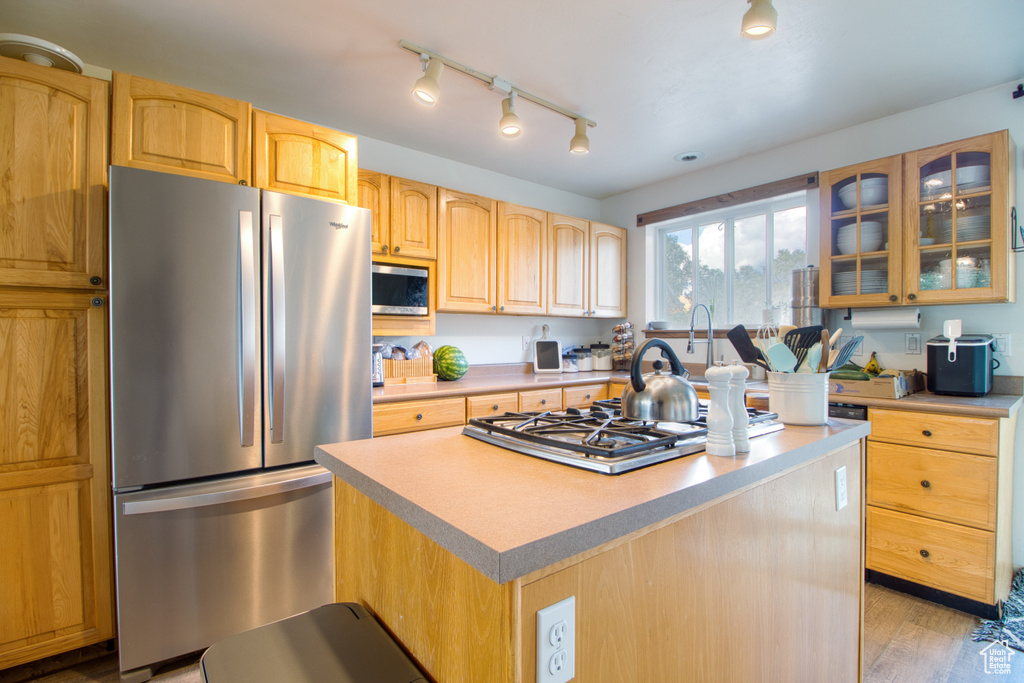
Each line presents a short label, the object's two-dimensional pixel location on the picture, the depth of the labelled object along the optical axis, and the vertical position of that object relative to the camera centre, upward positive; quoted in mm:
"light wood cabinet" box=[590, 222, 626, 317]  3863 +566
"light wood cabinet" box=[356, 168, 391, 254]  2611 +777
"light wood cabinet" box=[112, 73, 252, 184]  1771 +835
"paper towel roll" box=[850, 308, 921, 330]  2490 +96
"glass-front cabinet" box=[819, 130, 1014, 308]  2211 +564
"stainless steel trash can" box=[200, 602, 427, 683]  751 -545
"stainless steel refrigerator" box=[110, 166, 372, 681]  1634 -235
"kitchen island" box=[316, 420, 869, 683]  647 -388
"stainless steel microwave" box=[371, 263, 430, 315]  2689 +289
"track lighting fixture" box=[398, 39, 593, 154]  1916 +1146
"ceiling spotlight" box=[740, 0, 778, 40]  1491 +1023
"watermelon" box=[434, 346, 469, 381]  3098 -167
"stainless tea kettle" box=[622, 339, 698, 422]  1208 -159
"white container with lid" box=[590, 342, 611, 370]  4074 -174
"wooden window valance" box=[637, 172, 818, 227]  3031 +998
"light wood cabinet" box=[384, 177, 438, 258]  2736 +721
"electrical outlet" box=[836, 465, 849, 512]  1340 -443
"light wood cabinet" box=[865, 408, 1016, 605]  1981 -742
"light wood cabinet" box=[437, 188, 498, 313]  2949 +561
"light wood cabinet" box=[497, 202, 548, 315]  3252 +567
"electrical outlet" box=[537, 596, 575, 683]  639 -426
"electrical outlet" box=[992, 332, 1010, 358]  2352 -49
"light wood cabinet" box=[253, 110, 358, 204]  2051 +833
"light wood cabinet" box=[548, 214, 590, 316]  3566 +556
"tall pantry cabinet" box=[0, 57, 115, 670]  1618 -91
